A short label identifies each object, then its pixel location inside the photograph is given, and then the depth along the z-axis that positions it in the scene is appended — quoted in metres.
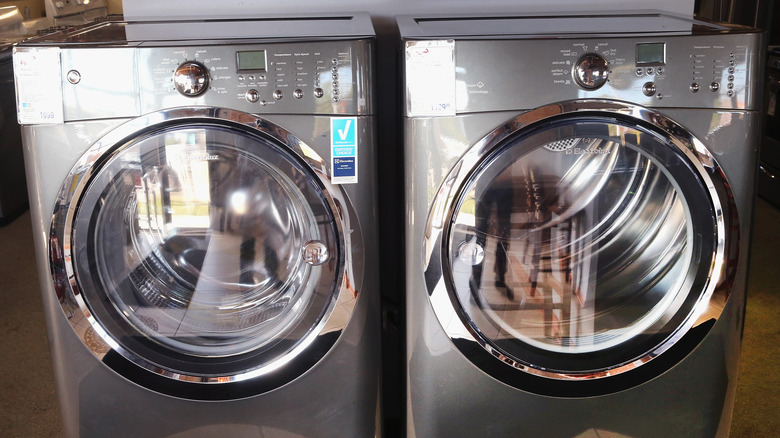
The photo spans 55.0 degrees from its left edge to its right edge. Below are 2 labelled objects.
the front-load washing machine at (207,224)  1.40
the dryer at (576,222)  1.42
